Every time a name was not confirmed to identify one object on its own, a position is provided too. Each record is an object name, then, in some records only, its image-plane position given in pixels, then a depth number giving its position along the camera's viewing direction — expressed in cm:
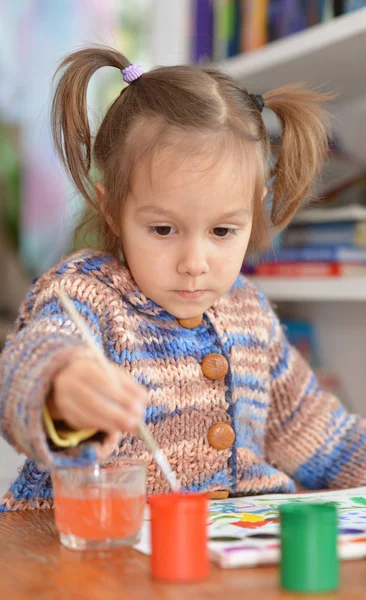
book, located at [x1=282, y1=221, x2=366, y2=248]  131
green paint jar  67
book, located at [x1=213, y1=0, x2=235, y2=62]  152
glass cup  75
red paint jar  69
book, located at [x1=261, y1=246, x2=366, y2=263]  130
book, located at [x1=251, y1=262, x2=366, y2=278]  130
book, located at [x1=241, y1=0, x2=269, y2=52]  145
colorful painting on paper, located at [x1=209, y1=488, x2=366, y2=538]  78
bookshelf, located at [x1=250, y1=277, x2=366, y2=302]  125
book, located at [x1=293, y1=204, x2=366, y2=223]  131
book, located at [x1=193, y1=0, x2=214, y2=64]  157
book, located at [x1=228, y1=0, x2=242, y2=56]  150
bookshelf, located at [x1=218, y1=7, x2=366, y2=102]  117
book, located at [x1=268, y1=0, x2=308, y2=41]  136
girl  89
